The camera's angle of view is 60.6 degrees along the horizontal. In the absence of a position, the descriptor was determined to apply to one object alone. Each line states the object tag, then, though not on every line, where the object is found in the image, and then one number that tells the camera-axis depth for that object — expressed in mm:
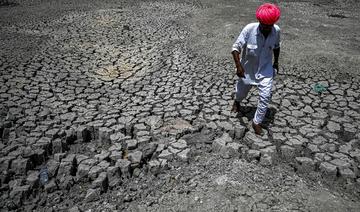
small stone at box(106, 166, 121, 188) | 2994
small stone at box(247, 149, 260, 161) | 3268
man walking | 3459
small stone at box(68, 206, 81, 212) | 2713
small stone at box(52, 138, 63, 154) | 3373
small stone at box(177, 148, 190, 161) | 3269
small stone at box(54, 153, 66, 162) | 3201
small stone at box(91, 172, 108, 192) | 2918
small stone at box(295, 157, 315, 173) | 3141
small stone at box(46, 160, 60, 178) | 3043
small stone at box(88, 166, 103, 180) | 3011
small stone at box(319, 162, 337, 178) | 3057
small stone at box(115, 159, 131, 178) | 3080
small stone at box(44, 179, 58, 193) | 2877
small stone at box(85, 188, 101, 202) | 2820
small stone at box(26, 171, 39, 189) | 2898
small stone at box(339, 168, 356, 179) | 3021
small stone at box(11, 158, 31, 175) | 3050
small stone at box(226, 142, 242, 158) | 3341
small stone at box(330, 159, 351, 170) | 3112
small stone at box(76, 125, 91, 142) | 3602
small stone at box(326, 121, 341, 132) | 3750
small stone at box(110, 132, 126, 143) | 3512
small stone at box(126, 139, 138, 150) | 3385
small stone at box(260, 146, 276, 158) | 3312
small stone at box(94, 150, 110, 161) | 3213
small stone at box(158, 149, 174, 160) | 3270
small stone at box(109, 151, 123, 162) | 3225
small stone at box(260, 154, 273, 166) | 3219
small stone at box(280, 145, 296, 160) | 3328
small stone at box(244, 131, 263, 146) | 3499
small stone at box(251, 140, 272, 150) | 3412
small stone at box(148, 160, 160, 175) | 3127
